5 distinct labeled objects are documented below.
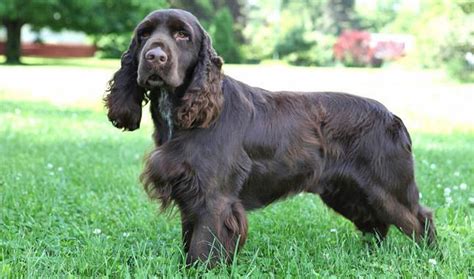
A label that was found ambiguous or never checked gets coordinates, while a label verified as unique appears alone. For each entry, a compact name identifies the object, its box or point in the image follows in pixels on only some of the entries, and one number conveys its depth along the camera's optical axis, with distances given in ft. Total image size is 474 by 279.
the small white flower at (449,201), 16.79
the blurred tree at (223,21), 131.54
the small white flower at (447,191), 17.65
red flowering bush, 161.68
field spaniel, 11.36
